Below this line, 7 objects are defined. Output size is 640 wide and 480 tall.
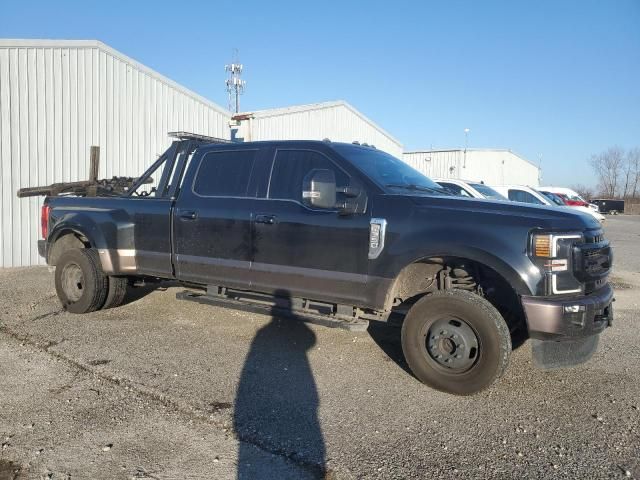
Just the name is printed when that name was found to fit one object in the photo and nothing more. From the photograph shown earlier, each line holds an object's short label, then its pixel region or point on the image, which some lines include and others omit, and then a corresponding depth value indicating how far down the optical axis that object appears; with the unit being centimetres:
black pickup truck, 395
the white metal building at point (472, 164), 3938
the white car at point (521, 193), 1593
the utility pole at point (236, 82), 5022
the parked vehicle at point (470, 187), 1268
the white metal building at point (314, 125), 1497
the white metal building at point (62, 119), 1020
